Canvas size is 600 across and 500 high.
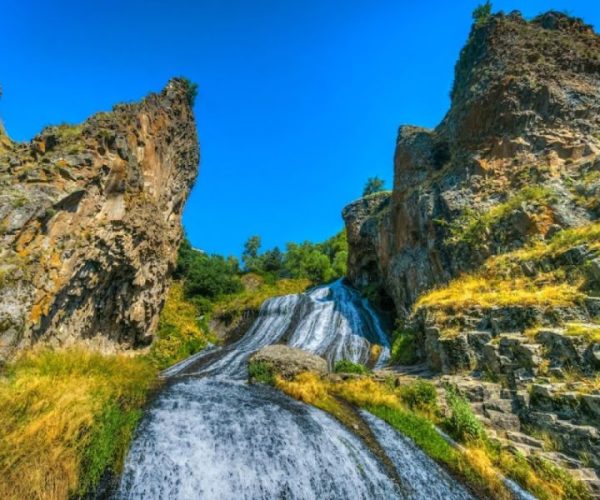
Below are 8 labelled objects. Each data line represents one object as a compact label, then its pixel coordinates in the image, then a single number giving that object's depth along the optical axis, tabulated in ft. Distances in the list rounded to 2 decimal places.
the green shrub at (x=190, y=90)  101.33
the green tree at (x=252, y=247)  235.81
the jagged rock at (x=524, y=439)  29.12
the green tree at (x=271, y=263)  192.44
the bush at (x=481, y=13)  91.18
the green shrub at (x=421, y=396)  36.47
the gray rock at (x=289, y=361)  47.08
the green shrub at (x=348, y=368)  53.98
